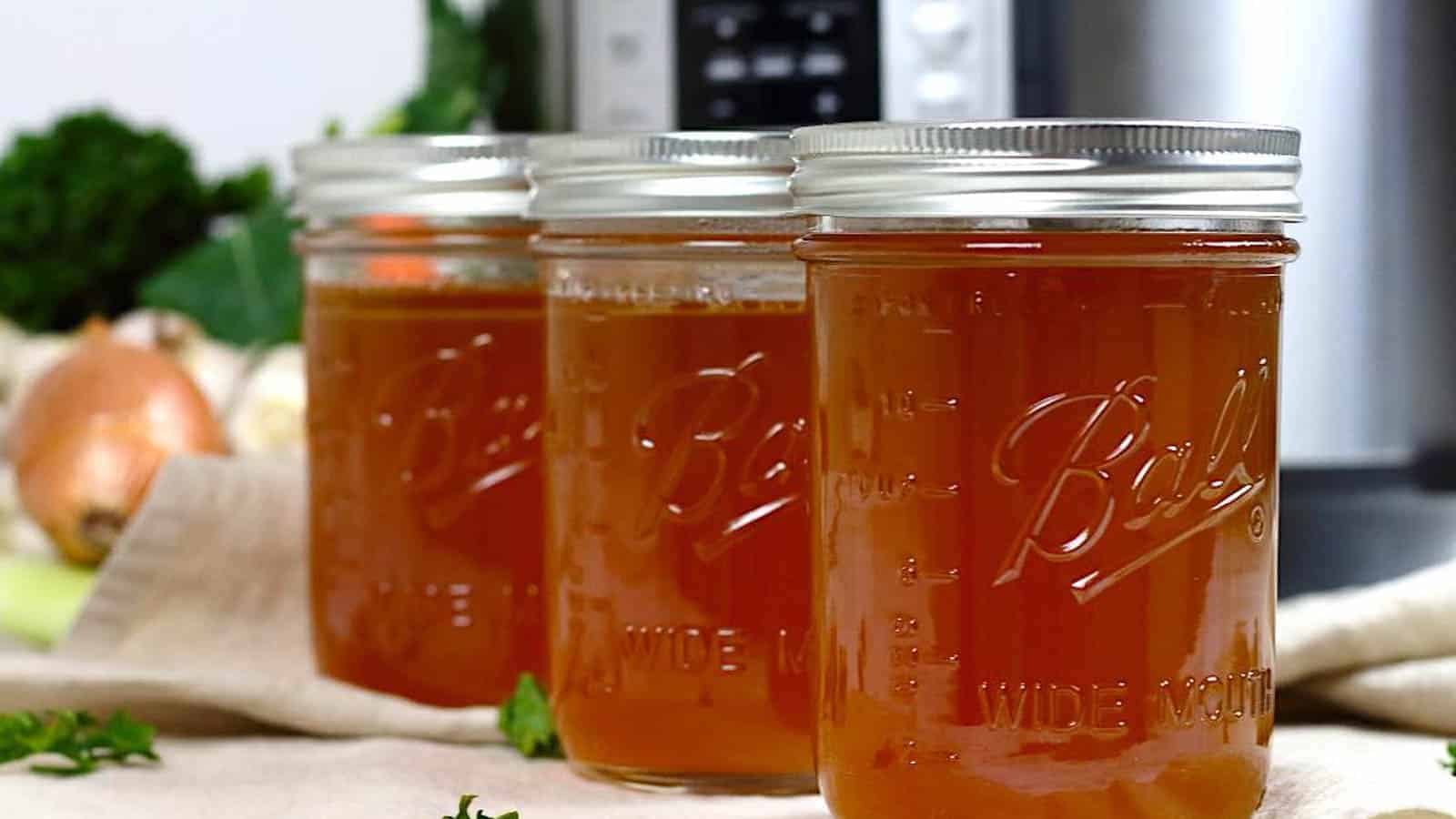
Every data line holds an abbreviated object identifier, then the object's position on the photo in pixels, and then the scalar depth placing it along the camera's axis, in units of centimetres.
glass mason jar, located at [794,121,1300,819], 59
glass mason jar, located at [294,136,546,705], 71
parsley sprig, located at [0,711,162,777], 69
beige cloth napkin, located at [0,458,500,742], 72
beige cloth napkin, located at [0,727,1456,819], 63
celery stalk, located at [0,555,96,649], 88
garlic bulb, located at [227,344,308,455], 101
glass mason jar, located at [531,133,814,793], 65
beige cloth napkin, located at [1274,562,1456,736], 70
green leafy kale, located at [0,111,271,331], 124
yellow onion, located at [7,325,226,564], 90
